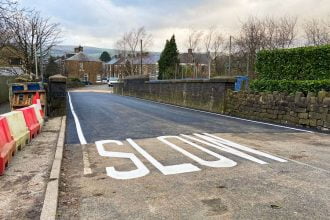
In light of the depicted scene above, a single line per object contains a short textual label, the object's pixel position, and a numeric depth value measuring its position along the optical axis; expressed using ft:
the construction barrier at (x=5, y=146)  20.18
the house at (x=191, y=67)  163.58
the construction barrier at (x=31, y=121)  31.01
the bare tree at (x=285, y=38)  111.65
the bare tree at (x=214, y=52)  174.50
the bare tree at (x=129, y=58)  253.12
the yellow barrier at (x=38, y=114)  36.54
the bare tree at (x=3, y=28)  44.45
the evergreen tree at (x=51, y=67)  163.24
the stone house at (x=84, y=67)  365.32
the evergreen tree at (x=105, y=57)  466.70
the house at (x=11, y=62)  105.08
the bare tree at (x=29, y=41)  106.85
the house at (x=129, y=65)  276.00
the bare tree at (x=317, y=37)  98.94
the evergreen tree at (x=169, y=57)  189.35
